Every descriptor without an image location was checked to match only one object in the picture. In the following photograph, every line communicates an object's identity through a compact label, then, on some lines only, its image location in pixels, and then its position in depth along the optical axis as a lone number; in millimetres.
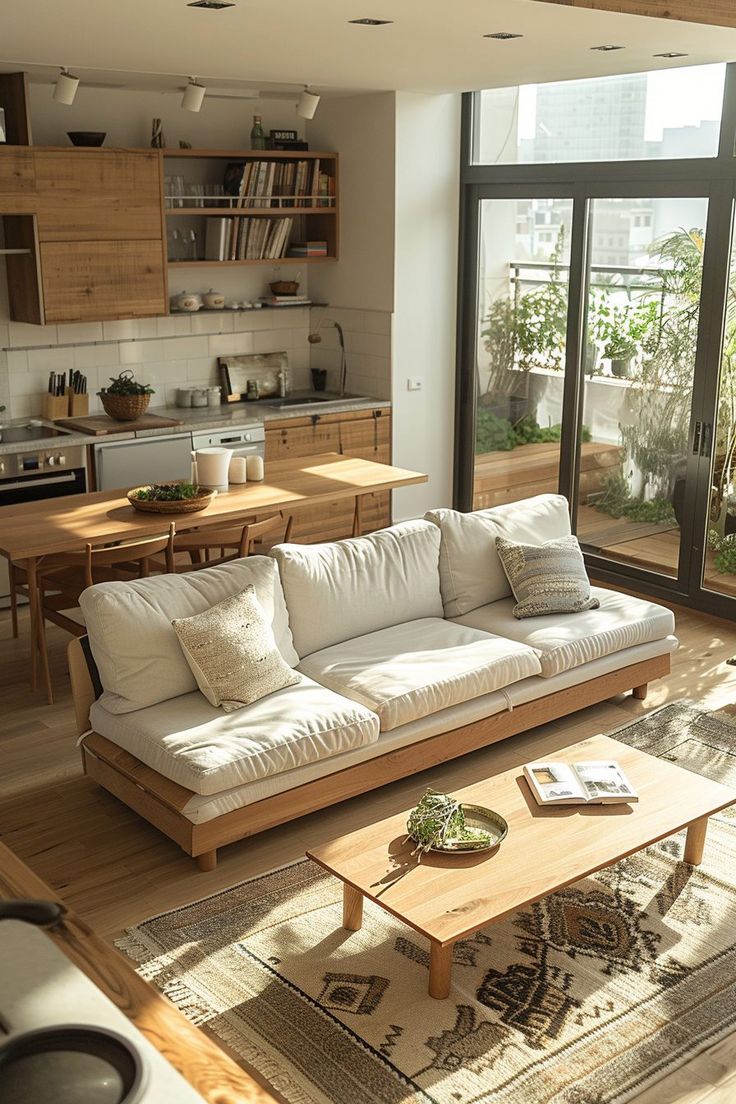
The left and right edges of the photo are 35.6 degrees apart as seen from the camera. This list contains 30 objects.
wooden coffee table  3287
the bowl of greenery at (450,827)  3553
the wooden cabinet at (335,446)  7500
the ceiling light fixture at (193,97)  6391
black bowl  6820
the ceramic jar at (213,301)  7754
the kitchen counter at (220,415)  6633
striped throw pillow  5355
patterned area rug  3117
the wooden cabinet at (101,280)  6738
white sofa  4070
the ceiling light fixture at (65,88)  6105
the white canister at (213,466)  5891
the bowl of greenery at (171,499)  5496
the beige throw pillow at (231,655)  4305
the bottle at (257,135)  7625
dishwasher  6762
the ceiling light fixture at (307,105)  6816
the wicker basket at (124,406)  7016
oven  6426
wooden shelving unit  7344
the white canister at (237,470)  6078
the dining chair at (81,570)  5230
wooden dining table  5172
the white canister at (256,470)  6172
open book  3842
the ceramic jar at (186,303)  7586
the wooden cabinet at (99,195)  6602
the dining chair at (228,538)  5527
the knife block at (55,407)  7105
